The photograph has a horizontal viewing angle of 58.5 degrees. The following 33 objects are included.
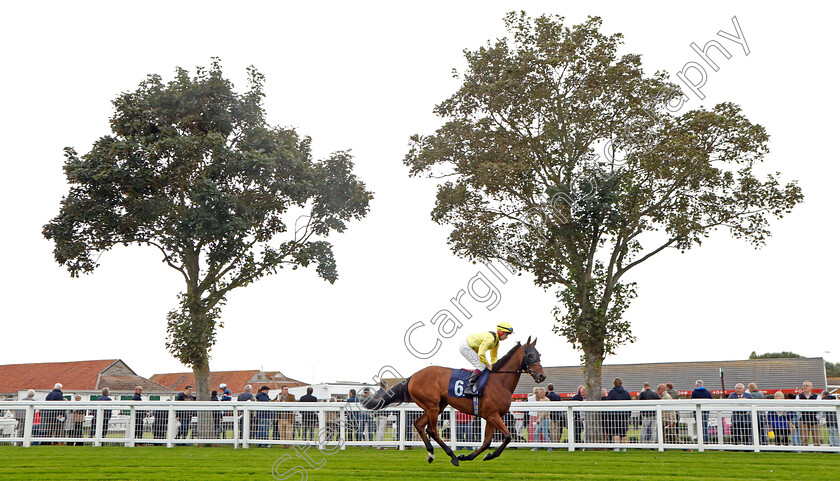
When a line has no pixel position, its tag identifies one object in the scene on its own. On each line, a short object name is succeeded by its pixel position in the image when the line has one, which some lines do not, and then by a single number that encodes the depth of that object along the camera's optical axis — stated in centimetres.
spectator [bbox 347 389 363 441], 1656
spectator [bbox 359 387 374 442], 1659
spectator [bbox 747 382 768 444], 1391
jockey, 1138
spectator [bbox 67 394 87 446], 1783
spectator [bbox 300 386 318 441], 1670
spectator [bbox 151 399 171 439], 1762
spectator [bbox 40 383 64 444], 1788
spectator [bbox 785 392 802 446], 1370
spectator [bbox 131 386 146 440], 1768
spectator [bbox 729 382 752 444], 1402
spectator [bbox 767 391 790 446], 1377
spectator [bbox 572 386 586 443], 1544
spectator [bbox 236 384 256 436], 1891
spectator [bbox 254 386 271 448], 1692
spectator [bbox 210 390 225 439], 1747
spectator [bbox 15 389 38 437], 1814
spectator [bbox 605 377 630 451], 1493
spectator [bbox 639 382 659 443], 1472
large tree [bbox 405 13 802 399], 2420
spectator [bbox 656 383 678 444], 1454
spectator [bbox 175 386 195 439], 1761
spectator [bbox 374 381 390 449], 1652
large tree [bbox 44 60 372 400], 2567
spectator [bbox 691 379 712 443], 1596
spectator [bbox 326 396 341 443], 1645
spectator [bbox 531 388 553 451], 1560
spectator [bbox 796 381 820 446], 1360
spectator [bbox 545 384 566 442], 1557
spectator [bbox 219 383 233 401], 2195
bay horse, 1118
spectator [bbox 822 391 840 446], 1348
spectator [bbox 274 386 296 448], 1678
